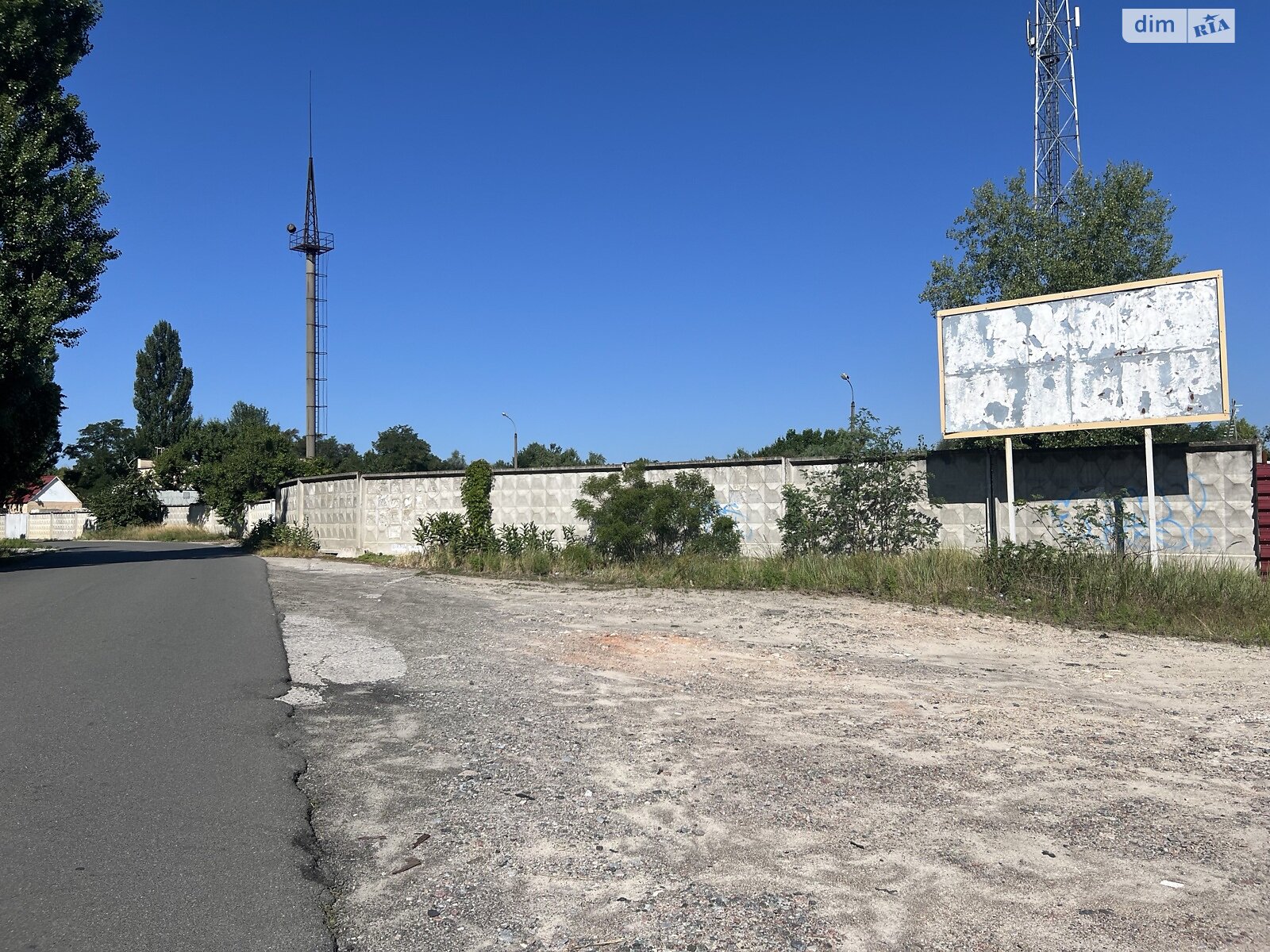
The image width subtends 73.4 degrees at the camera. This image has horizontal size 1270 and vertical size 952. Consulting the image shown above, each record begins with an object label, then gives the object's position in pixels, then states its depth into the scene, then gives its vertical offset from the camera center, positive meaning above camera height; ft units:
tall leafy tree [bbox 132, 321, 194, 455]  260.01 +40.75
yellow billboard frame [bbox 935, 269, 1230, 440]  39.55 +8.81
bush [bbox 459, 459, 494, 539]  65.87 +1.43
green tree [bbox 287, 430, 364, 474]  240.28 +24.12
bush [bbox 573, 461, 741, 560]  54.19 -0.26
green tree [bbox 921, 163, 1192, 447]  75.77 +24.69
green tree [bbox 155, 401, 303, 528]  117.80 +7.66
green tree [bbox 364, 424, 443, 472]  253.53 +21.22
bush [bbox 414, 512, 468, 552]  66.69 -1.09
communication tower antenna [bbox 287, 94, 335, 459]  170.30 +43.59
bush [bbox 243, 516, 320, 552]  90.33 -1.80
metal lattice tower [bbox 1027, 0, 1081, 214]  85.35 +45.57
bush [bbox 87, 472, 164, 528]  175.94 +4.07
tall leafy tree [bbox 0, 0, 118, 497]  66.08 +26.02
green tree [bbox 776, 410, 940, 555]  48.85 +0.43
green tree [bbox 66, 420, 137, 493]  223.12 +20.28
